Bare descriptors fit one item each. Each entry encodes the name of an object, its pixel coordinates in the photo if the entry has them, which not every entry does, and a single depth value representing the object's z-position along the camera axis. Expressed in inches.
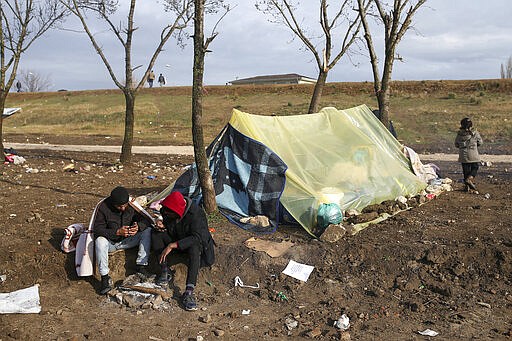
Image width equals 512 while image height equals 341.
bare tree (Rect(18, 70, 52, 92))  2568.9
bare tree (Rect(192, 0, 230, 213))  258.1
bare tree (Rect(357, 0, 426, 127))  439.2
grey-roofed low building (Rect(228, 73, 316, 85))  2266.5
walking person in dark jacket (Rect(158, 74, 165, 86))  1674.5
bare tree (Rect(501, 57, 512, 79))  1999.6
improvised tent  263.7
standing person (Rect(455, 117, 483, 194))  344.8
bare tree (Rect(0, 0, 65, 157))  512.9
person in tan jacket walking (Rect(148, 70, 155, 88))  1415.7
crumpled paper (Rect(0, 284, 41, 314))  188.5
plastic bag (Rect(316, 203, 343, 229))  241.3
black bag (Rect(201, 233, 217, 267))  208.4
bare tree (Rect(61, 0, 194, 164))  470.6
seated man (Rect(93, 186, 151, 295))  206.2
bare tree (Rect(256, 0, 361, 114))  497.2
